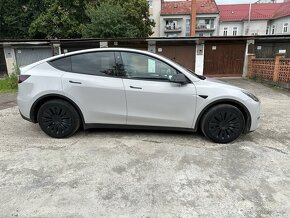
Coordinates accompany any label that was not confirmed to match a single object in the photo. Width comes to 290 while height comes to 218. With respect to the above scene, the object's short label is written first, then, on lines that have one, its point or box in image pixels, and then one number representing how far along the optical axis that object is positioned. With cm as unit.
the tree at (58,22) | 2034
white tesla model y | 365
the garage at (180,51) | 1555
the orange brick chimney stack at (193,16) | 2145
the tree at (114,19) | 1780
